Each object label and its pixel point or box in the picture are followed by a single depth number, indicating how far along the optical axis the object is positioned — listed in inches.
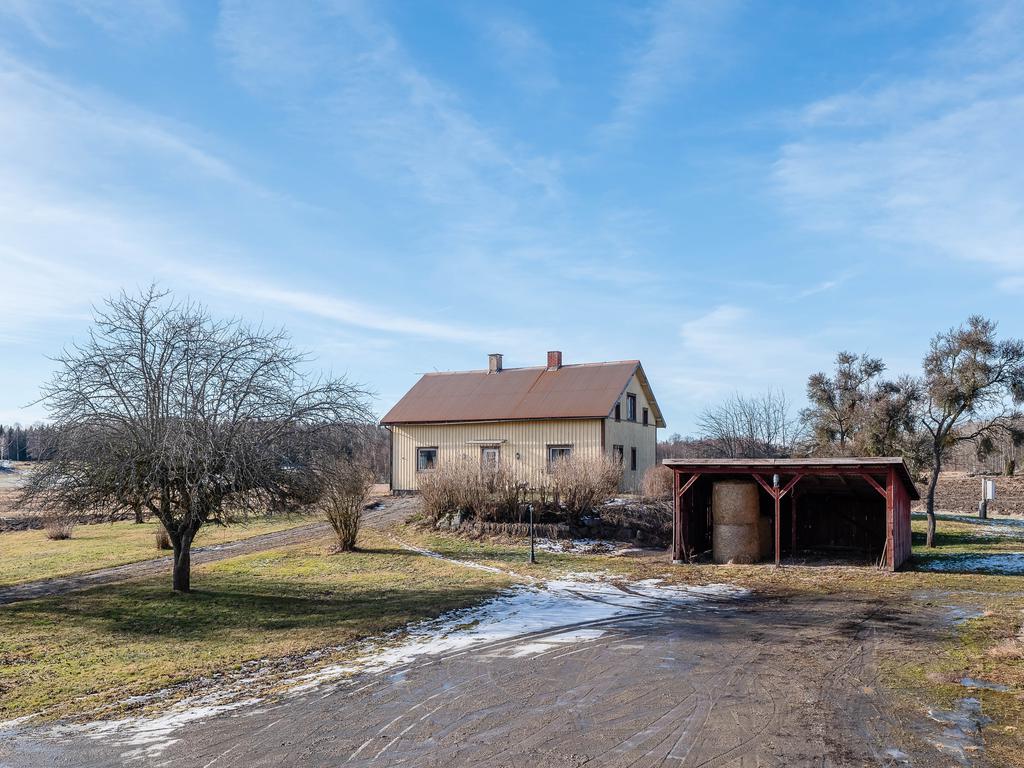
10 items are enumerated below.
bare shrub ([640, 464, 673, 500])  1066.6
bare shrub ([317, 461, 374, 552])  761.1
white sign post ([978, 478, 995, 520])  1183.6
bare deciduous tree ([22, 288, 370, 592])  487.5
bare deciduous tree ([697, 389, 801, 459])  1654.8
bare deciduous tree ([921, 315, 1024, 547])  836.6
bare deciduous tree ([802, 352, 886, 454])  1282.0
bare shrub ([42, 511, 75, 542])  930.3
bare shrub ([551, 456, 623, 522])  918.4
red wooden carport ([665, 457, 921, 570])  698.2
